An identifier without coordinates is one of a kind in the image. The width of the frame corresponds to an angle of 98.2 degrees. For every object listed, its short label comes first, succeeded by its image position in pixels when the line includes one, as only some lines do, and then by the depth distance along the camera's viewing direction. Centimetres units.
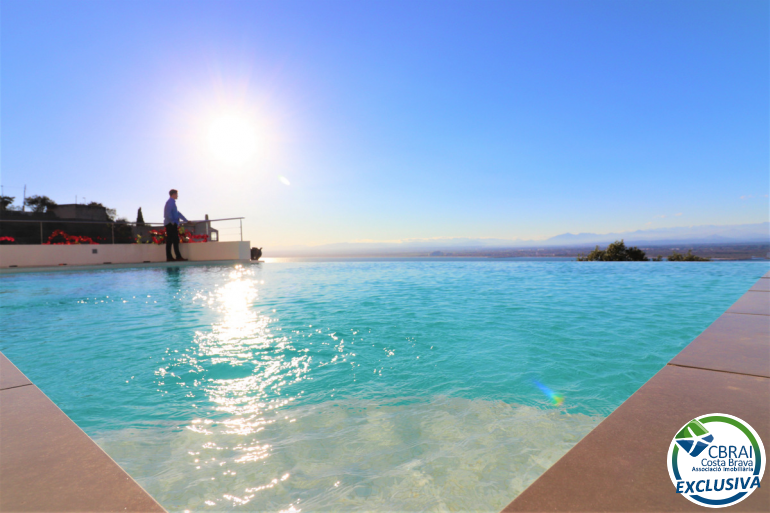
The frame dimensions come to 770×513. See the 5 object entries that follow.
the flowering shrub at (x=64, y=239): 1160
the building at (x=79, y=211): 2783
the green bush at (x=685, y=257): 1379
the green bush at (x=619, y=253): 1482
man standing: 1080
